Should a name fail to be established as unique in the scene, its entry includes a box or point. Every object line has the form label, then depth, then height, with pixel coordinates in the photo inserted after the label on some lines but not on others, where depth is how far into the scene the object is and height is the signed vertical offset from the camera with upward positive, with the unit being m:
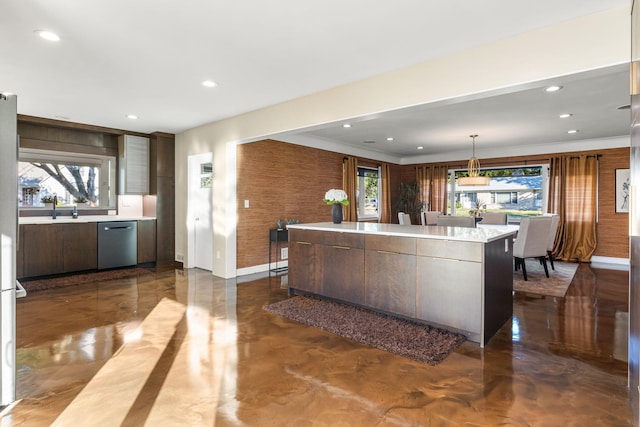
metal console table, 5.75 -0.44
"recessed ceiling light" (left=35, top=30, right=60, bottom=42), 2.60 +1.36
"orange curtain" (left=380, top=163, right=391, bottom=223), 8.72 +0.51
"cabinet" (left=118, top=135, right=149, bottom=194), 6.15 +0.85
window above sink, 5.43 +0.55
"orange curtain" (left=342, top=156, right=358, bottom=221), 7.46 +0.60
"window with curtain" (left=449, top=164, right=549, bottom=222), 7.71 +0.44
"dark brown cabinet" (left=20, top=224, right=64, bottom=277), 4.93 -0.57
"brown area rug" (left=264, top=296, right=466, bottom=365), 2.74 -1.09
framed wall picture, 6.66 +0.42
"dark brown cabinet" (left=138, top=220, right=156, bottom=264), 6.11 -0.55
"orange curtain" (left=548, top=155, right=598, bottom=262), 6.89 +0.16
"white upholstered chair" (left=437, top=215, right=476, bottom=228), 5.29 -0.16
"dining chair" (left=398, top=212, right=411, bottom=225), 6.73 -0.16
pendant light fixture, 6.22 +0.56
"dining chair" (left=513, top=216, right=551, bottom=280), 5.04 -0.42
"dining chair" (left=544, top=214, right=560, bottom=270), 5.49 -0.35
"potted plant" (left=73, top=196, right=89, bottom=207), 5.95 +0.17
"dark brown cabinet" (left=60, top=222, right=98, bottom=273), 5.32 -0.57
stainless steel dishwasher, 5.67 -0.57
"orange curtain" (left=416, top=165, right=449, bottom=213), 8.76 +0.65
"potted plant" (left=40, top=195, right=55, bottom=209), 5.58 +0.16
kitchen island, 2.89 -0.59
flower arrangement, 4.24 +0.17
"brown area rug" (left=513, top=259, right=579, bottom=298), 4.64 -1.06
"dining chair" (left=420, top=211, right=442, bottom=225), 7.30 -0.15
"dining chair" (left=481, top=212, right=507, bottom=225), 6.66 -0.14
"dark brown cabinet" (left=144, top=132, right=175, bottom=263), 6.29 +0.41
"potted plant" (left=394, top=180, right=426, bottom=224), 9.03 +0.26
